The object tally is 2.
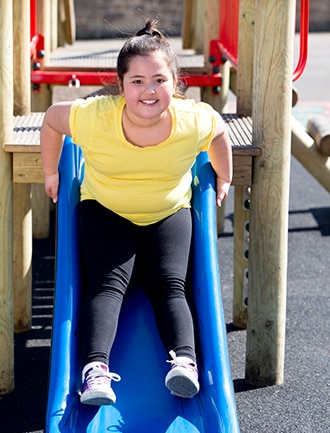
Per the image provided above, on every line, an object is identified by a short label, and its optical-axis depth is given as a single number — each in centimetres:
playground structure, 362
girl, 328
